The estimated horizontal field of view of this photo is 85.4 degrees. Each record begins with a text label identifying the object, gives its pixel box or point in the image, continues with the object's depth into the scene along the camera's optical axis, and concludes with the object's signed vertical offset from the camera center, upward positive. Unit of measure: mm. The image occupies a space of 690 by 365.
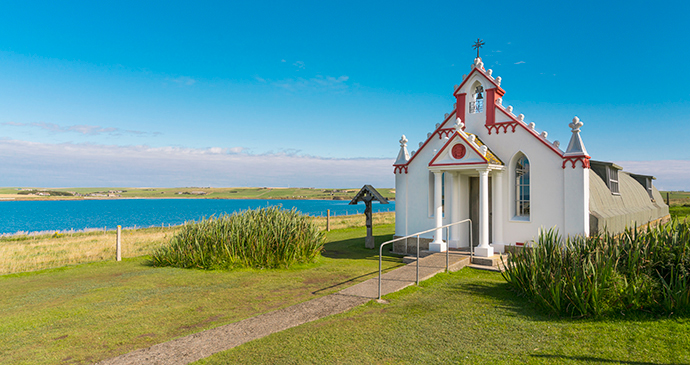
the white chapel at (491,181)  12031 +212
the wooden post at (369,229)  17156 -1912
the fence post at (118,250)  14445 -2410
